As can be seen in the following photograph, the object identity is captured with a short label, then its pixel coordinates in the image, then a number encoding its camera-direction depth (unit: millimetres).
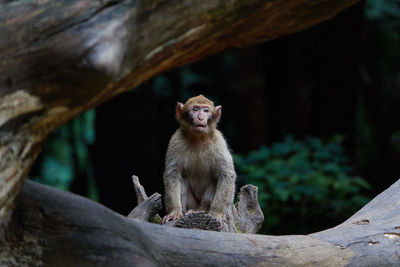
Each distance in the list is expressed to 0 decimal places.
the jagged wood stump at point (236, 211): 9414
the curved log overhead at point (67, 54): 4703
